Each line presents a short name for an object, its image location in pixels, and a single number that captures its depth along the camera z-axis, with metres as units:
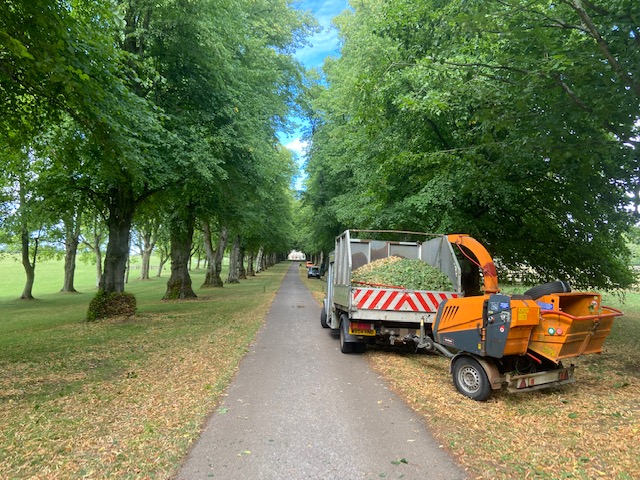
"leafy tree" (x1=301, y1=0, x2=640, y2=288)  6.34
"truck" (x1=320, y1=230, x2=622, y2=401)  5.13
